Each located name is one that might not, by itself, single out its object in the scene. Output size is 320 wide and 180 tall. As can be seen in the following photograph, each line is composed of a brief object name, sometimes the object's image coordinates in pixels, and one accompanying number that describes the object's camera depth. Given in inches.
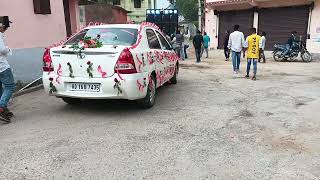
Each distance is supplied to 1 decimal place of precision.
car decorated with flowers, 165.3
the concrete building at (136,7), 1524.7
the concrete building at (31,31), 265.9
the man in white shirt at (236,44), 336.4
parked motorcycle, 503.6
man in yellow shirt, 295.7
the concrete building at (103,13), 756.3
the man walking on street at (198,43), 491.1
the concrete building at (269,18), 582.8
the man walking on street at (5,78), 165.6
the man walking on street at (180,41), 530.0
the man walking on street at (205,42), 566.3
